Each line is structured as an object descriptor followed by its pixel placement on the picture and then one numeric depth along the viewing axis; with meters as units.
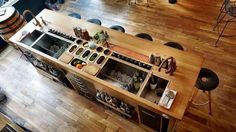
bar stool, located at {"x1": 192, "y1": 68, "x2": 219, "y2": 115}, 2.62
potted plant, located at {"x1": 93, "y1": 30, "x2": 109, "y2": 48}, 2.94
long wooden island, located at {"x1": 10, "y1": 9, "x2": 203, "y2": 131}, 2.40
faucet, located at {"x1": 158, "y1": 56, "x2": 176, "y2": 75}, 2.36
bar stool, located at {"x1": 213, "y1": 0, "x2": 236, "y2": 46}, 3.45
